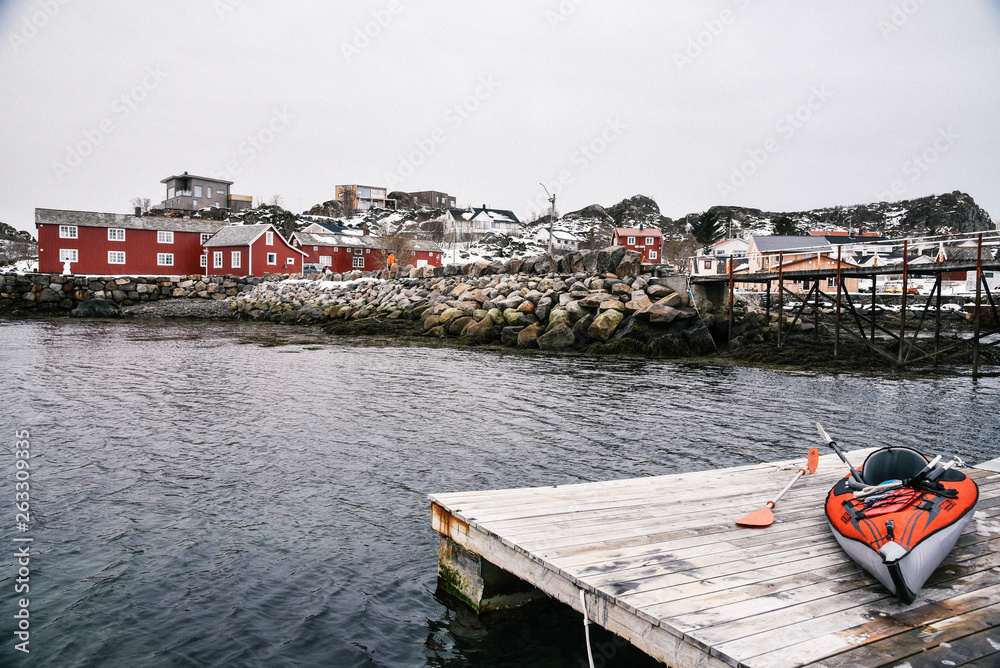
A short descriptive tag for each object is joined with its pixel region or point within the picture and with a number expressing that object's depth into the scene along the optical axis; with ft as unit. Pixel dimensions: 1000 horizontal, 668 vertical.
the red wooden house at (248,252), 174.81
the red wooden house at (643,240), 271.08
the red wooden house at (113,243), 163.12
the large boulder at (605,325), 80.79
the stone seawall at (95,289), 148.46
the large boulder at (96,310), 140.56
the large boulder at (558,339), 81.20
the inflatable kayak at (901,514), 13.43
